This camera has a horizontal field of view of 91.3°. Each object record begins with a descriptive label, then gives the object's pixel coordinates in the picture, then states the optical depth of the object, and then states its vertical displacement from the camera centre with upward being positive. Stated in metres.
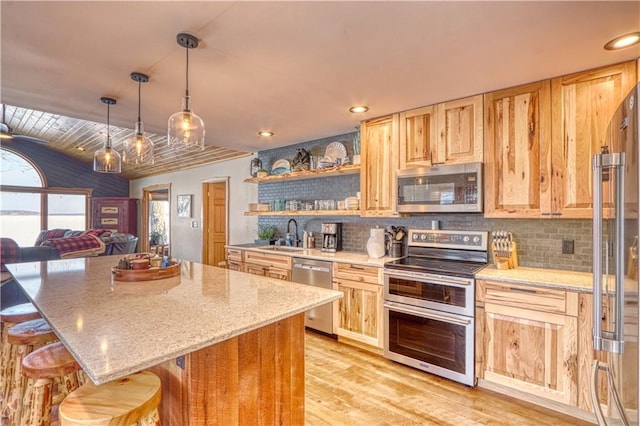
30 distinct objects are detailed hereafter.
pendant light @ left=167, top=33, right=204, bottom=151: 1.81 +0.57
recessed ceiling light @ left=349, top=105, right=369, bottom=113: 2.92 +1.00
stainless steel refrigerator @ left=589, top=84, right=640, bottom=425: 0.98 -0.18
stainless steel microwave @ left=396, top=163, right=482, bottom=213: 2.63 +0.23
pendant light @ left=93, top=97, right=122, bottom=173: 2.83 +0.51
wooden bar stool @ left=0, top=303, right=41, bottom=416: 2.01 -0.92
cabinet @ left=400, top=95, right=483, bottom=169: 2.64 +0.73
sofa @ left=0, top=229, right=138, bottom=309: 3.33 -0.47
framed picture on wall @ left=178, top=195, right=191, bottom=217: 6.94 +0.19
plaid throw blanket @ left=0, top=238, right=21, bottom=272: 3.31 -0.40
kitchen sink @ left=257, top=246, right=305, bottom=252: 4.19 -0.47
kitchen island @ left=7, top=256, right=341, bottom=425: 1.05 -0.43
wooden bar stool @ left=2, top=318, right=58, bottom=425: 1.77 -0.87
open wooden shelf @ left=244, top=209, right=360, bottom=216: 3.51 +0.02
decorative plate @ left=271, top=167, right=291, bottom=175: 4.56 +0.65
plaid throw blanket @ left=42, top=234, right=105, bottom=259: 3.95 -0.42
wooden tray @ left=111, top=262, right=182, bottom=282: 2.00 -0.39
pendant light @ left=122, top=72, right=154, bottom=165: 2.29 +0.56
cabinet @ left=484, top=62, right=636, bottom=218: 2.14 +0.56
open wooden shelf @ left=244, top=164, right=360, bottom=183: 3.50 +0.50
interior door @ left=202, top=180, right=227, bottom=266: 6.46 -0.21
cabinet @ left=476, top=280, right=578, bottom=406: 2.03 -0.86
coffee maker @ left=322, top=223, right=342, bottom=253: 3.84 -0.28
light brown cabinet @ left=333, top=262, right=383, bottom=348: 2.95 -0.88
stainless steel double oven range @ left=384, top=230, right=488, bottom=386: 2.38 -0.74
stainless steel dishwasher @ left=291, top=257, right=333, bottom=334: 3.33 -0.72
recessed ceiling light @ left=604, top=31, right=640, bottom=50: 1.74 +0.99
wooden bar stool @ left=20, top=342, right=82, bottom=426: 1.37 -0.70
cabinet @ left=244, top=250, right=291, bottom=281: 3.71 -0.63
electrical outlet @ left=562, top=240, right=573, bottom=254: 2.43 -0.25
